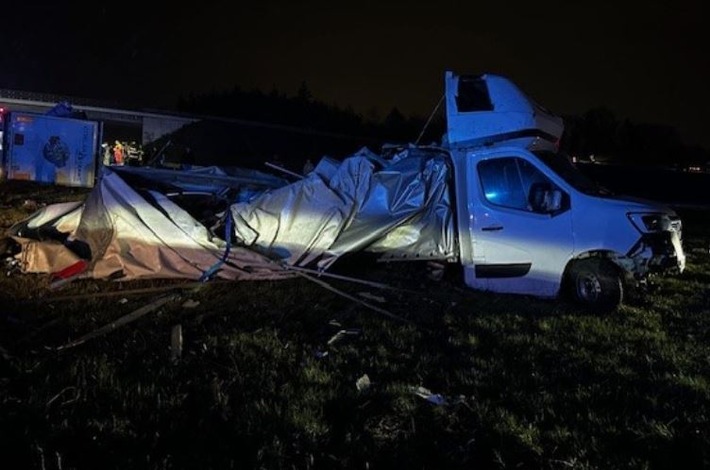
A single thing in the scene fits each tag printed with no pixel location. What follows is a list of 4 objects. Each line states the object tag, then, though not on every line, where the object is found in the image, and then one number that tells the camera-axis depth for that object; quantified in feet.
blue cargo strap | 25.20
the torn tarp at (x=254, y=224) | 25.34
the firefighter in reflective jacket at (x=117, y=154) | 87.63
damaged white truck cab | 23.12
